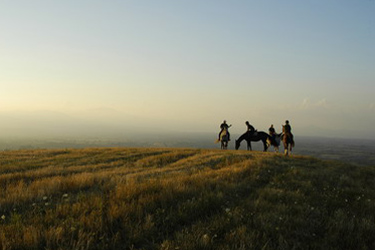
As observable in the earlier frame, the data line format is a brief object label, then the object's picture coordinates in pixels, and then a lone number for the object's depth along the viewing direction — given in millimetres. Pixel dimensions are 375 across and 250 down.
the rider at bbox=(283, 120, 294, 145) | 21203
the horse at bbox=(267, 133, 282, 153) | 24922
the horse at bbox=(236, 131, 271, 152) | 25062
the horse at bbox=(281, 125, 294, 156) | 20922
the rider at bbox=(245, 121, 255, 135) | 25078
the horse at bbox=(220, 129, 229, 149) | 26719
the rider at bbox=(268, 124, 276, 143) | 25388
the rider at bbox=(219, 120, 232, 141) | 26631
